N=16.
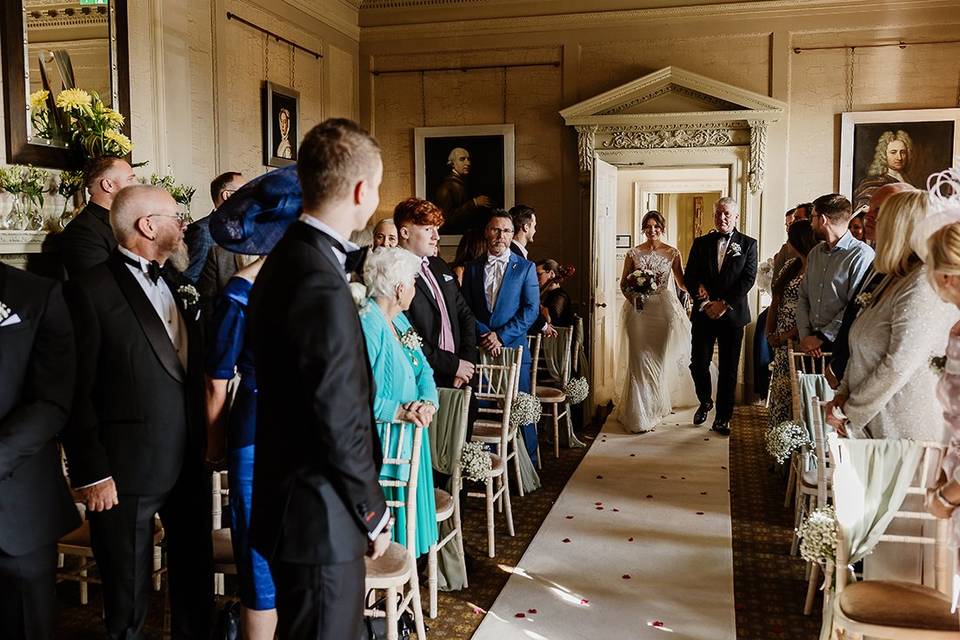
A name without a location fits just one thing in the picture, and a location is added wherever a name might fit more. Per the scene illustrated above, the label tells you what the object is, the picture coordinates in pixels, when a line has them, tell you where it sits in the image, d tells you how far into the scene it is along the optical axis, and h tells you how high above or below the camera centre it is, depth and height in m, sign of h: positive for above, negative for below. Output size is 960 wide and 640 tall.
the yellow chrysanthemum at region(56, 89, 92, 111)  4.91 +0.89
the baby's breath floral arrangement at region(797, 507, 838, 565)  2.94 -1.00
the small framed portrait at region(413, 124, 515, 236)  8.77 +0.85
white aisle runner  3.63 -1.58
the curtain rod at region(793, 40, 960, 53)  7.79 +1.90
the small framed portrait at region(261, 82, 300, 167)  7.54 +1.17
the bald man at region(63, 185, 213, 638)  2.63 -0.50
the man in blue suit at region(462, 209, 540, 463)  5.58 -0.25
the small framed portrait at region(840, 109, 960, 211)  7.70 +0.95
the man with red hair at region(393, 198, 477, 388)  4.34 -0.25
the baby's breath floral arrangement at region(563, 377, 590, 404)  6.45 -1.05
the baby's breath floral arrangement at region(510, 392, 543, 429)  5.04 -0.94
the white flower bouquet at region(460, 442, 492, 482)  4.03 -1.00
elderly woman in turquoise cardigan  3.18 -0.45
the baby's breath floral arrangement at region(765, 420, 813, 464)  4.19 -0.93
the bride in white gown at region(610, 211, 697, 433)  7.25 -0.71
